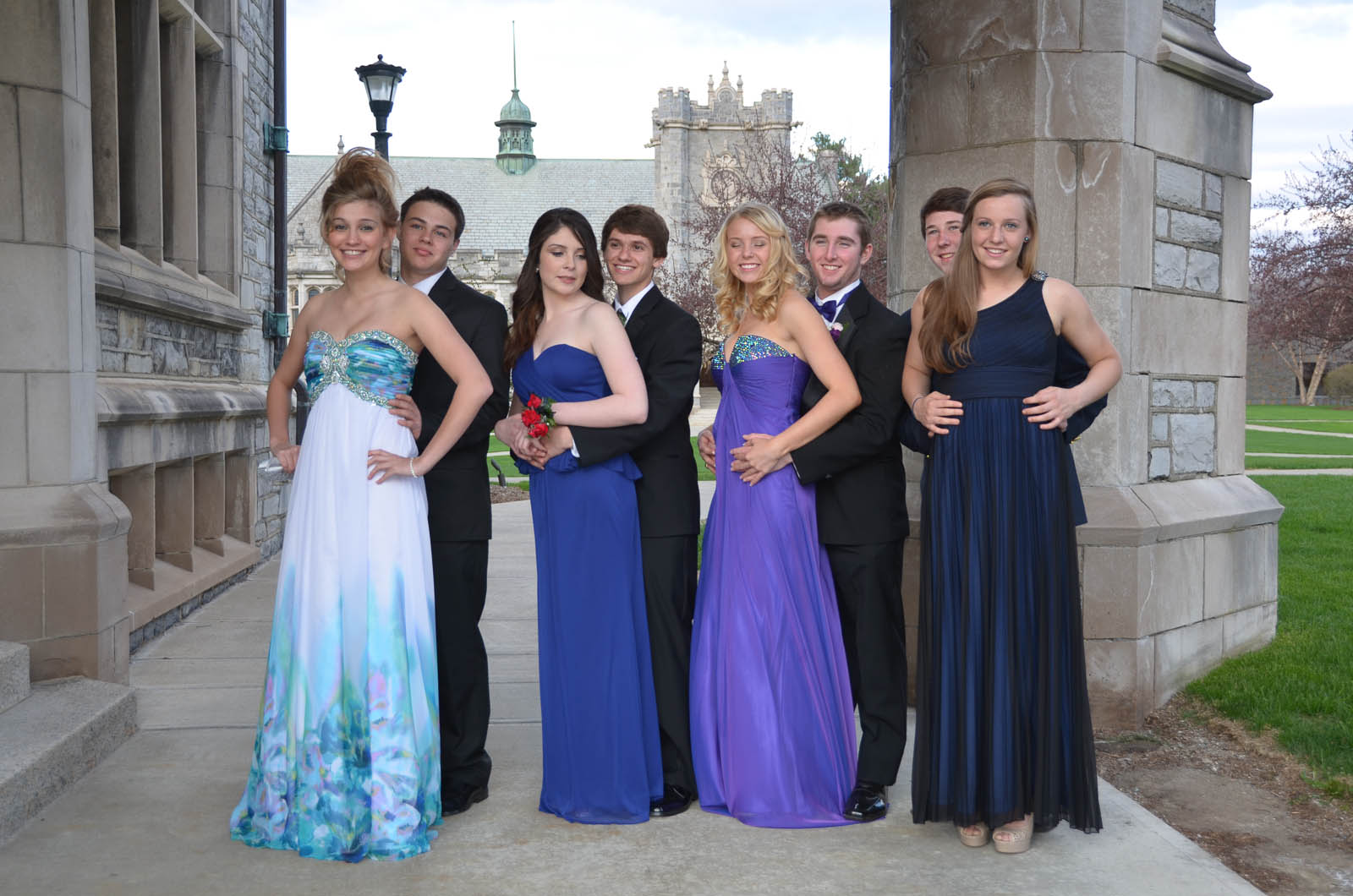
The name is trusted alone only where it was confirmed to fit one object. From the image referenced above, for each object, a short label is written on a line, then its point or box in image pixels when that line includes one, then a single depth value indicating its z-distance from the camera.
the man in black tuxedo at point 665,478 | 4.12
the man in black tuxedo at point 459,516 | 4.13
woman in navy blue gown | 3.81
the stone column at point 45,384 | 4.89
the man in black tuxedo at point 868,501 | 4.15
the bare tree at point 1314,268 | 22.95
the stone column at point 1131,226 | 5.52
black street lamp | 13.27
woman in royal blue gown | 3.99
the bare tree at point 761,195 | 31.62
